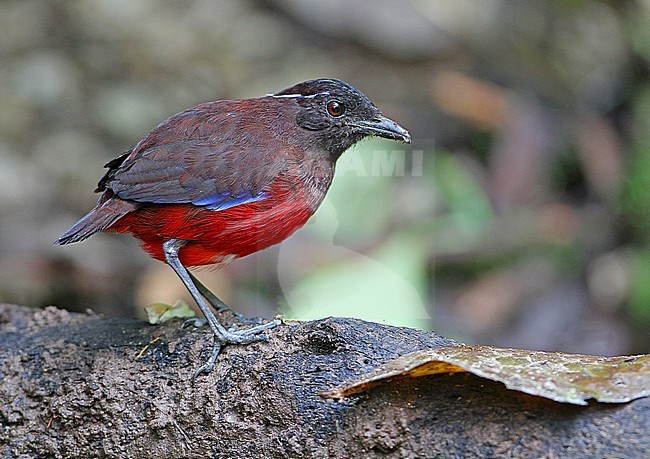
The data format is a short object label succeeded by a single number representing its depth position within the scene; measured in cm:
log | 519
